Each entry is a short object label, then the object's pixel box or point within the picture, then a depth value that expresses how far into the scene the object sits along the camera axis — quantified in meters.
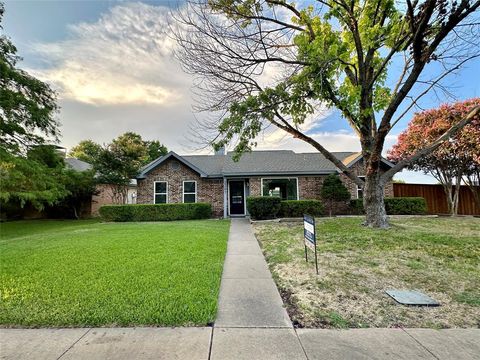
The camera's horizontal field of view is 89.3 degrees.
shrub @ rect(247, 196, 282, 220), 13.47
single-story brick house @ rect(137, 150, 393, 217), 16.00
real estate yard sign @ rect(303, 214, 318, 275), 4.74
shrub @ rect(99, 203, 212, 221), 14.84
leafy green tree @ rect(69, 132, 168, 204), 17.12
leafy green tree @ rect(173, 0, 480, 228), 8.14
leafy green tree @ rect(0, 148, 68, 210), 10.67
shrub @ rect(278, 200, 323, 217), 14.17
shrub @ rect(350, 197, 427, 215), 14.87
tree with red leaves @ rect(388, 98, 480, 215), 13.03
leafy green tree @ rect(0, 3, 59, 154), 11.43
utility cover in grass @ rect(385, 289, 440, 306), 3.57
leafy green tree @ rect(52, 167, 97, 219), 16.75
